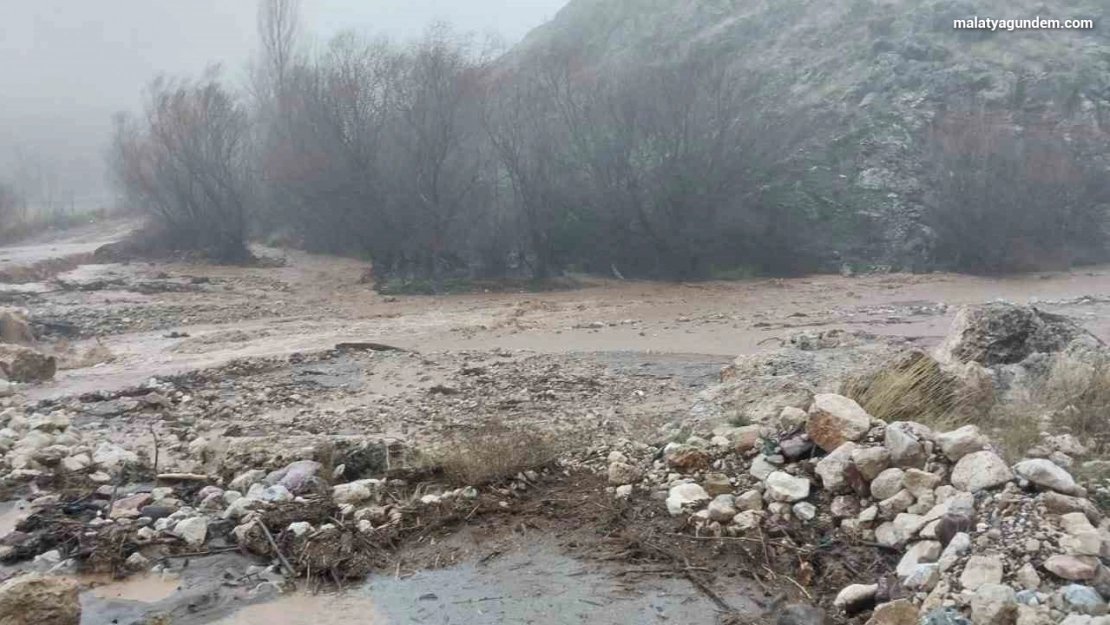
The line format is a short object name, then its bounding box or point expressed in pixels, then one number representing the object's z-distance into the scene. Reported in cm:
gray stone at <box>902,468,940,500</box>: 537
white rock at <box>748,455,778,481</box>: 618
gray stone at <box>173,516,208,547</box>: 617
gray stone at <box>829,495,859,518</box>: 558
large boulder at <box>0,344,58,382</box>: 1327
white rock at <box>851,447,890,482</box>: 566
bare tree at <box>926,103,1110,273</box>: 2778
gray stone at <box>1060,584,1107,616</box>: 408
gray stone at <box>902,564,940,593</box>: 465
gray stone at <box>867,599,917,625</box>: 431
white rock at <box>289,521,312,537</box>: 614
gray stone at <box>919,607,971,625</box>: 412
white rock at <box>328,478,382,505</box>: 667
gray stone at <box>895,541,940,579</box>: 486
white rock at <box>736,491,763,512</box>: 591
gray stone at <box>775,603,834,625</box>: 473
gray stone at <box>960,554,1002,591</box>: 443
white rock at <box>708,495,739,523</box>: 587
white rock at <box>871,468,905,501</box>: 549
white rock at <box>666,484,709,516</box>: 611
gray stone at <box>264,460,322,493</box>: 695
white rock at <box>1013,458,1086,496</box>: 491
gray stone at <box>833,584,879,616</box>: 486
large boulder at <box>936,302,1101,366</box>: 973
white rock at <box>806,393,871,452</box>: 602
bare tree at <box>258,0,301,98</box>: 4259
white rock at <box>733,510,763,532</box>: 575
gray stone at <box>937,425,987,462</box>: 550
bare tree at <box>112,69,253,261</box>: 3334
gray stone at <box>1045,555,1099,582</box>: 429
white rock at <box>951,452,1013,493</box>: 509
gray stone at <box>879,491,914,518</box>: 538
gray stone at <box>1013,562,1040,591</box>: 434
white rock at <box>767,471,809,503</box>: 583
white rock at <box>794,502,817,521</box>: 567
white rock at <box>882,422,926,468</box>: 560
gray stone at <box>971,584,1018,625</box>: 412
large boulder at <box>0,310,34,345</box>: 1777
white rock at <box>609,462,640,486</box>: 677
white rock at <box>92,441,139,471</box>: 789
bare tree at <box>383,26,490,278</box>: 2689
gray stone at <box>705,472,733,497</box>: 618
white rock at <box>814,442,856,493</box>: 578
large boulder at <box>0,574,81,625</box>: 475
